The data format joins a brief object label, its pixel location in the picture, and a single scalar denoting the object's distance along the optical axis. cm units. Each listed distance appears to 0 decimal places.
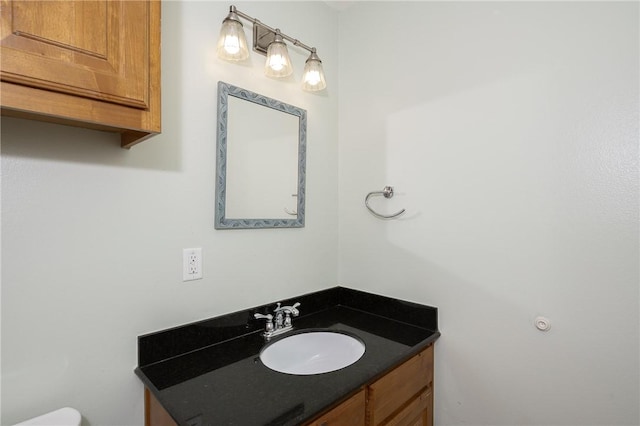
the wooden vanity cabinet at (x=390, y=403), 102
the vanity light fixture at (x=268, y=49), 126
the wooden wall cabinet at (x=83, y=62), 69
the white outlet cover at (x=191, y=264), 124
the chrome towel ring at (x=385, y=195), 166
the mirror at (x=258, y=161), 136
